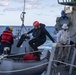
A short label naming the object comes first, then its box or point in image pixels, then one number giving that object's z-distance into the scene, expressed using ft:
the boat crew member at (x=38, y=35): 23.09
